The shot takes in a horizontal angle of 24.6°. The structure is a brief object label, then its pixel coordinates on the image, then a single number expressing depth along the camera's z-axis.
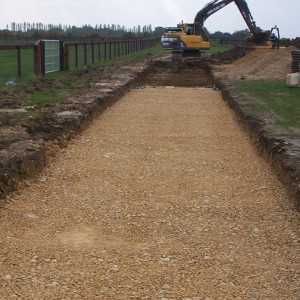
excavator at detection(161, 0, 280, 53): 37.75
